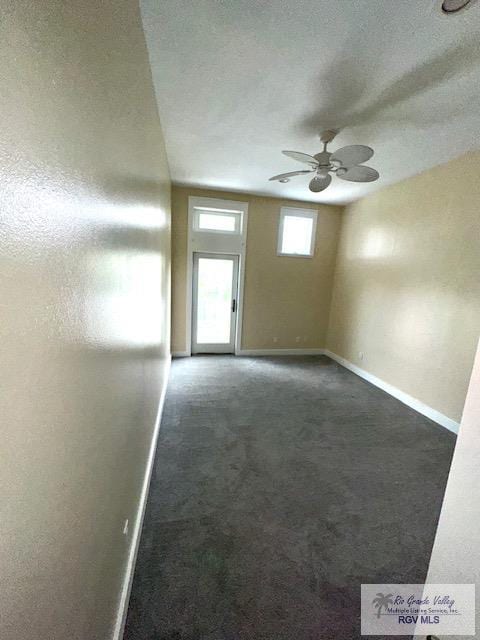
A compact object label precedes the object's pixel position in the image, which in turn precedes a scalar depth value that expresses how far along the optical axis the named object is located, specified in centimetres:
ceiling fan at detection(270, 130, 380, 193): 207
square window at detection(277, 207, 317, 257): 473
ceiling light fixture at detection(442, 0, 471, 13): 122
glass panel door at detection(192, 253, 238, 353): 461
